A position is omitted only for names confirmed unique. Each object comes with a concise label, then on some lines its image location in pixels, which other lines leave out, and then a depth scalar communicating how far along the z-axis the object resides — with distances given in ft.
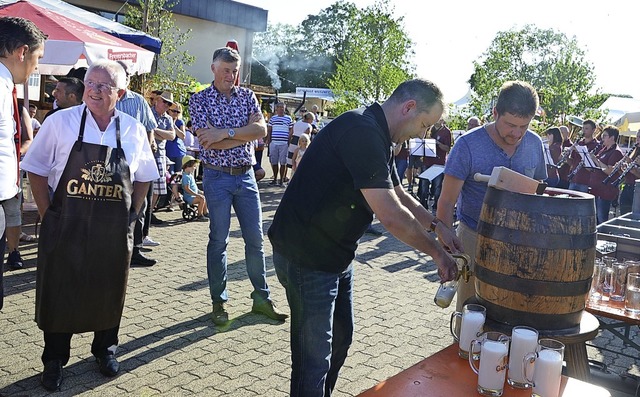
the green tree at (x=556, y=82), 66.08
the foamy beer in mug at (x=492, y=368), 6.64
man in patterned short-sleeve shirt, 14.78
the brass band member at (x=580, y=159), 33.73
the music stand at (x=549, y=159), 37.49
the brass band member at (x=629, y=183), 31.17
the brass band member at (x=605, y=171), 31.19
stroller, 30.25
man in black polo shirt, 8.02
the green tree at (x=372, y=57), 77.41
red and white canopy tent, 21.62
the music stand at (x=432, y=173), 34.76
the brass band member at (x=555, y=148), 38.01
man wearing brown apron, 10.63
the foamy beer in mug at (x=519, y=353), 6.90
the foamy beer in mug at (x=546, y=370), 6.57
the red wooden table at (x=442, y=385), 6.66
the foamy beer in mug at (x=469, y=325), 7.52
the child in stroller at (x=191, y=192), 30.09
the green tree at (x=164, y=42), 53.36
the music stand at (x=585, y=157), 33.19
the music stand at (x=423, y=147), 42.45
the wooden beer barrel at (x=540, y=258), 7.45
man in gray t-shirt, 10.99
